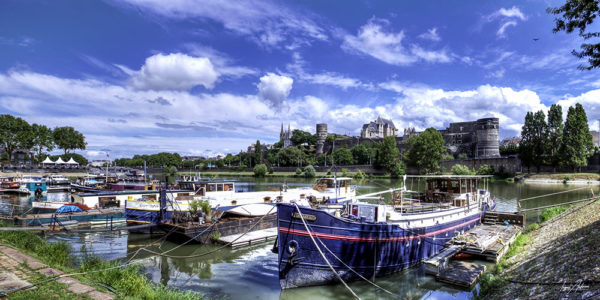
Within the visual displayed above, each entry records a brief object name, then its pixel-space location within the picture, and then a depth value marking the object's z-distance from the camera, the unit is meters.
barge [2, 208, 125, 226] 20.03
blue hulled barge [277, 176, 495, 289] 11.50
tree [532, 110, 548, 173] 69.25
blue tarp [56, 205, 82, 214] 21.71
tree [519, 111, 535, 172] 70.88
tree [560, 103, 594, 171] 62.41
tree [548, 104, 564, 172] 67.19
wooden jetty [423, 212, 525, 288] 12.49
